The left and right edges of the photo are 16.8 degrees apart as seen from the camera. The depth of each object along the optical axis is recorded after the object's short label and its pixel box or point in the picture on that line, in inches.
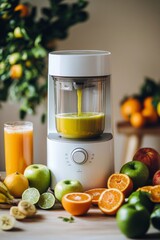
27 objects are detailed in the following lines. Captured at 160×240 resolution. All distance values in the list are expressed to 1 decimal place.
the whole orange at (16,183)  69.1
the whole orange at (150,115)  137.0
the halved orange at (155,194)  64.0
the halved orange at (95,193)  67.9
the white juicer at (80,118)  70.0
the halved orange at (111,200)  63.8
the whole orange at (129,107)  137.2
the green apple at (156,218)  58.9
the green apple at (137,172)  70.6
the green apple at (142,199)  61.5
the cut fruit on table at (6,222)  59.6
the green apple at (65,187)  67.4
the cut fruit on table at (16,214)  62.7
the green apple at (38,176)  70.6
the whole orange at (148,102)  137.4
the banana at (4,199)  66.8
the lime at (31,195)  66.9
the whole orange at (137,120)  135.6
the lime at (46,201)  66.9
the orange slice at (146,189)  67.2
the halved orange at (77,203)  63.4
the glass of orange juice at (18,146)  76.0
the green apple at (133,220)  56.5
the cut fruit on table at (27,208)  63.0
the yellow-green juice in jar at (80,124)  71.7
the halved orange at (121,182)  68.2
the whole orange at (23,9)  111.7
